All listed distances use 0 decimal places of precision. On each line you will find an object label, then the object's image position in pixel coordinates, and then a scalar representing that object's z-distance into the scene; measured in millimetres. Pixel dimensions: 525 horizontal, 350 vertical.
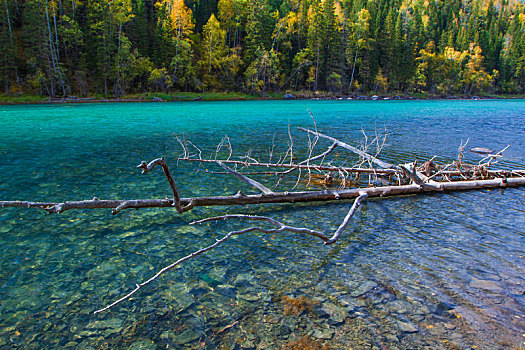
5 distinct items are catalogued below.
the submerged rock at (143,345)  3385
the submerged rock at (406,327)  3645
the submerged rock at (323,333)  3543
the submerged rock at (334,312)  3810
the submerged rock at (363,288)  4301
